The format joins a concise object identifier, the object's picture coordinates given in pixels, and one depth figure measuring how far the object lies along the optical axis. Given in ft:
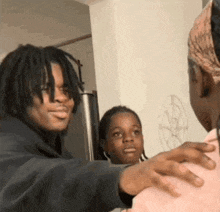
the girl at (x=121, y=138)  3.64
